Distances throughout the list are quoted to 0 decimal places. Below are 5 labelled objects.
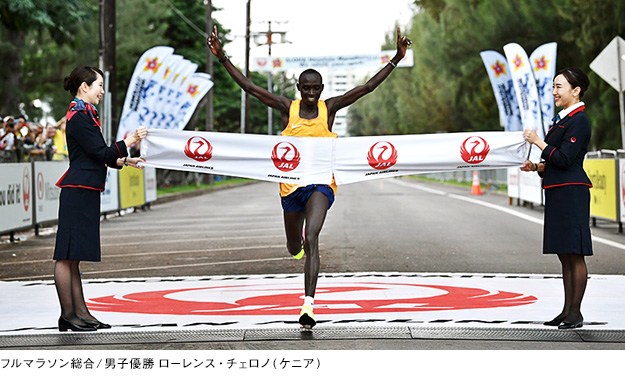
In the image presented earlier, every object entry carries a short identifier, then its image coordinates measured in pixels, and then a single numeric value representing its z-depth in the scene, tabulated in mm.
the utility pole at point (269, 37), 85969
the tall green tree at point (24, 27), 35250
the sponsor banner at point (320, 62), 68000
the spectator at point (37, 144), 18964
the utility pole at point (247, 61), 59775
